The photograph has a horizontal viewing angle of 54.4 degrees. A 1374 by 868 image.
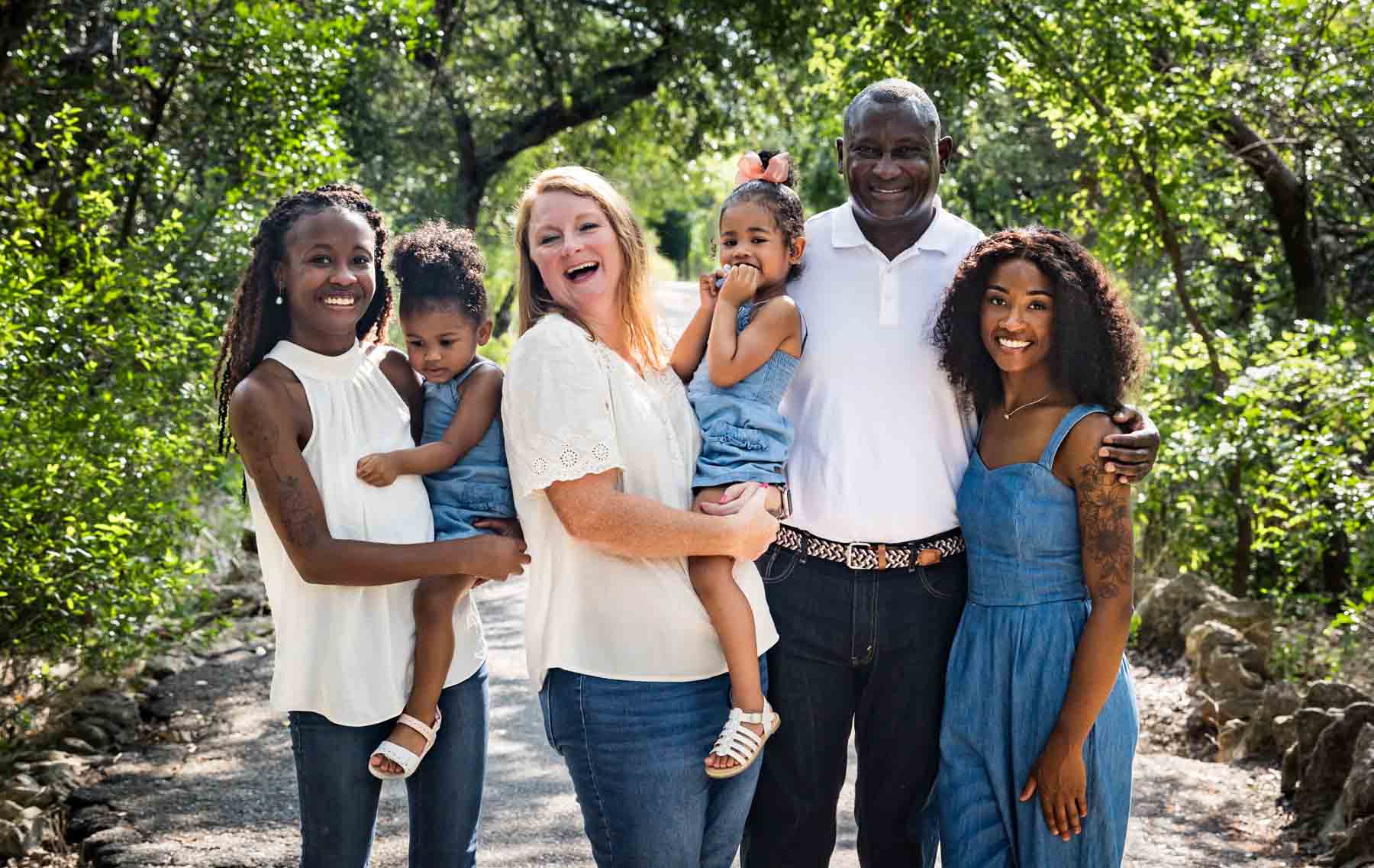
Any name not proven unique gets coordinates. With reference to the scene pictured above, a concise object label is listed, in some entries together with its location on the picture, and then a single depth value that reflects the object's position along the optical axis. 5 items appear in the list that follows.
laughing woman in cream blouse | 2.43
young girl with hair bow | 2.54
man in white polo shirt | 2.97
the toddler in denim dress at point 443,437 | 2.65
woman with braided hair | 2.55
